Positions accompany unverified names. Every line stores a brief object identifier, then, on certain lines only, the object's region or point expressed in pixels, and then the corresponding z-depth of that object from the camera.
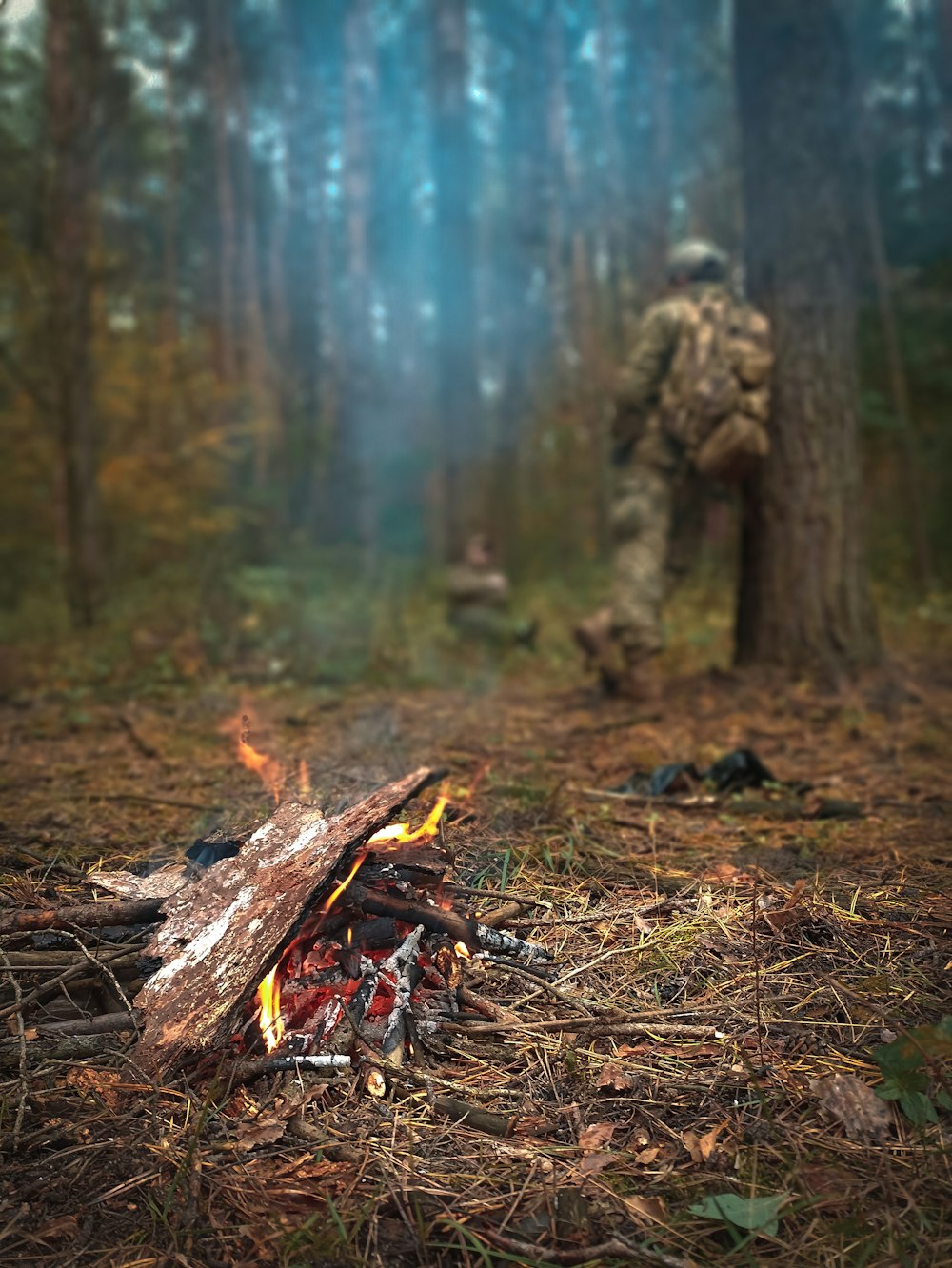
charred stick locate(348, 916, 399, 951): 2.13
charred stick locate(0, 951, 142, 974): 2.04
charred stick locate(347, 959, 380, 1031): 1.91
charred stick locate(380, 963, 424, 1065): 1.86
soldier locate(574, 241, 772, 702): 5.42
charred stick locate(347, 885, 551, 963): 2.15
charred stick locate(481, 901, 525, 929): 2.27
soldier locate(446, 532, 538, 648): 8.61
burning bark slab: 1.83
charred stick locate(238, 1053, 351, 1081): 1.78
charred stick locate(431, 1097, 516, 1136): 1.66
